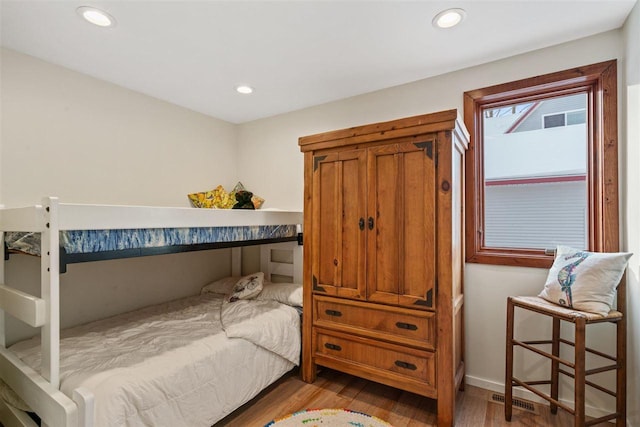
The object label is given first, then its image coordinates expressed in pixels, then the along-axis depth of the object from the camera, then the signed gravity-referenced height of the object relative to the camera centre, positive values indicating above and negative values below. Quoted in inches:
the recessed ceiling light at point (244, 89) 103.6 +42.7
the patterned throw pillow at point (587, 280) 63.6 -13.6
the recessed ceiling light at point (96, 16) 65.2 +42.9
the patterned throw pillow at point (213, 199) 121.6 +6.4
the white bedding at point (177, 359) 55.8 -30.8
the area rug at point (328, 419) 71.6 -47.9
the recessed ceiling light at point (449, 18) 66.3 +43.5
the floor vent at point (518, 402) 78.1 -48.0
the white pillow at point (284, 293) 100.8 -26.0
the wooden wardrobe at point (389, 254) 71.4 -9.6
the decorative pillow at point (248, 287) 105.7 -24.9
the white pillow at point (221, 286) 120.7 -27.9
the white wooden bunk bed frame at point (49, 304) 49.4 -16.0
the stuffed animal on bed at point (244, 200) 112.7 +5.6
